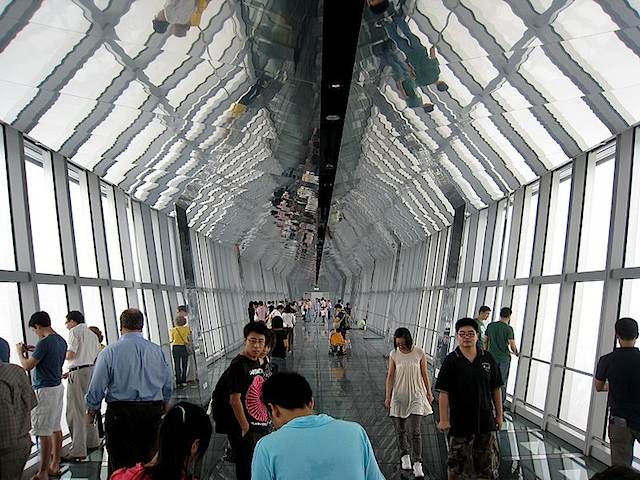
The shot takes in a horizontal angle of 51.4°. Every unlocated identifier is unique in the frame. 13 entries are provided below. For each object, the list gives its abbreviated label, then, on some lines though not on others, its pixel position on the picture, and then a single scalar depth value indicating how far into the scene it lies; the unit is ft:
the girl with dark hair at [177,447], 7.77
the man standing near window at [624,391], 18.03
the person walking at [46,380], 22.18
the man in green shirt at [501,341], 32.99
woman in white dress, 22.90
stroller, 65.81
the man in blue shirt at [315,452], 8.66
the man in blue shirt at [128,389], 17.56
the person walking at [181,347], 46.60
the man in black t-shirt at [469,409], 18.06
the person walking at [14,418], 15.34
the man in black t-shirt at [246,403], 16.99
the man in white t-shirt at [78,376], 26.27
